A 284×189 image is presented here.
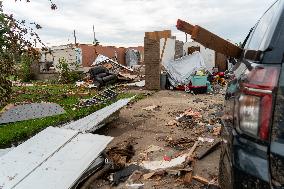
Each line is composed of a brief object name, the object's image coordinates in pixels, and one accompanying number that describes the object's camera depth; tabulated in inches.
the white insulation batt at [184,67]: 438.4
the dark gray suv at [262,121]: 42.6
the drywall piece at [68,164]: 99.0
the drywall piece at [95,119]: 154.4
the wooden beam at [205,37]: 72.5
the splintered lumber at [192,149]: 134.9
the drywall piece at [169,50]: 599.4
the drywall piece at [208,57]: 643.6
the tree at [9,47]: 159.4
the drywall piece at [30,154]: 102.9
